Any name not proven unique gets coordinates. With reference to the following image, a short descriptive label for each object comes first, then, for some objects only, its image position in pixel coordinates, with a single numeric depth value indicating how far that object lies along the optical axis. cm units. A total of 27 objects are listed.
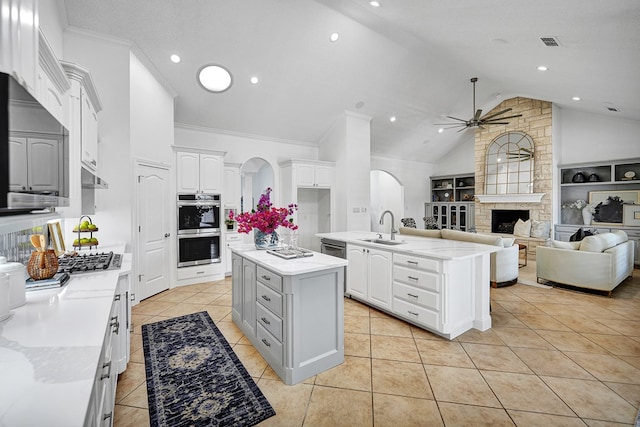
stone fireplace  685
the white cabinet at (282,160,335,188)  585
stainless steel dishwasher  389
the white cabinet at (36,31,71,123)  130
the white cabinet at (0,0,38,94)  79
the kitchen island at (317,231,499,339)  276
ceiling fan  558
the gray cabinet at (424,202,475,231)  854
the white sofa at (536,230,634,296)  402
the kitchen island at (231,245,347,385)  213
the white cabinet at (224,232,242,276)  516
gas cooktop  202
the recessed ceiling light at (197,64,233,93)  457
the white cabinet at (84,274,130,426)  98
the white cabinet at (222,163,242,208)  520
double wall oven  460
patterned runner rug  184
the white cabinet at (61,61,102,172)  198
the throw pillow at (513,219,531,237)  700
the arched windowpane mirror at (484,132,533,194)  727
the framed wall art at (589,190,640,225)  605
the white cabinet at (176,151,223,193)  456
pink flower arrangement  273
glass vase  291
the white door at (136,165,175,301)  393
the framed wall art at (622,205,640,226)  589
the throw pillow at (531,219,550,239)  679
